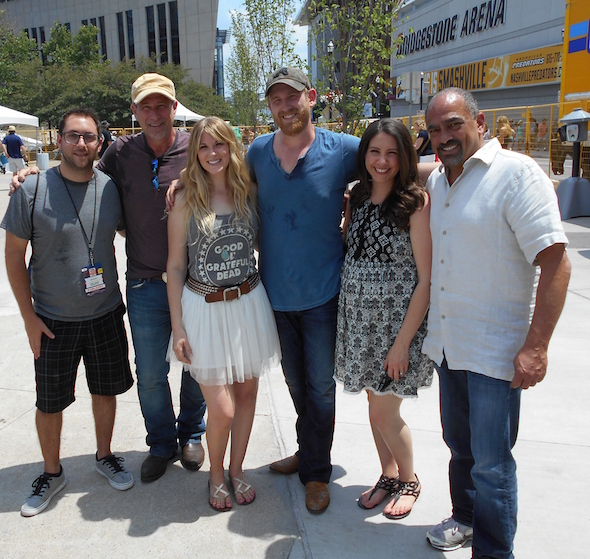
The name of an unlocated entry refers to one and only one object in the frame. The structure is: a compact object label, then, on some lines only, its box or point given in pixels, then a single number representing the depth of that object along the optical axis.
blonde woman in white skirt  2.84
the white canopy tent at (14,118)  21.47
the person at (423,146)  9.96
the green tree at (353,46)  7.02
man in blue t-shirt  2.90
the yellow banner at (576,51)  11.17
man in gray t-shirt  2.91
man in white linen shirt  2.14
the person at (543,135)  15.60
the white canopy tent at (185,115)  25.55
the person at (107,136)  16.89
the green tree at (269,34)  10.02
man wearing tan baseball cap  3.19
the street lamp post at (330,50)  7.42
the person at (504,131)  14.22
